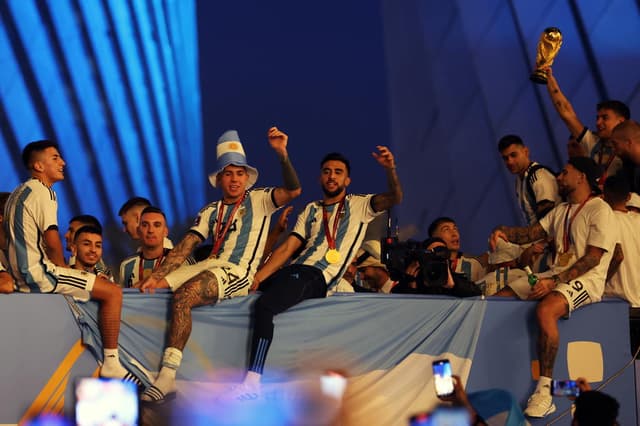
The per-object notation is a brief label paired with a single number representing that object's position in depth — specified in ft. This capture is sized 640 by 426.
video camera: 41.45
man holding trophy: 46.25
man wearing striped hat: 37.14
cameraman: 41.55
